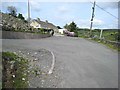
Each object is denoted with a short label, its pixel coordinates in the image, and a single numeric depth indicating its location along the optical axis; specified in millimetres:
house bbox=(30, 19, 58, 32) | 36301
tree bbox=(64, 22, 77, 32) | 32250
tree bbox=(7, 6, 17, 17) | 29697
